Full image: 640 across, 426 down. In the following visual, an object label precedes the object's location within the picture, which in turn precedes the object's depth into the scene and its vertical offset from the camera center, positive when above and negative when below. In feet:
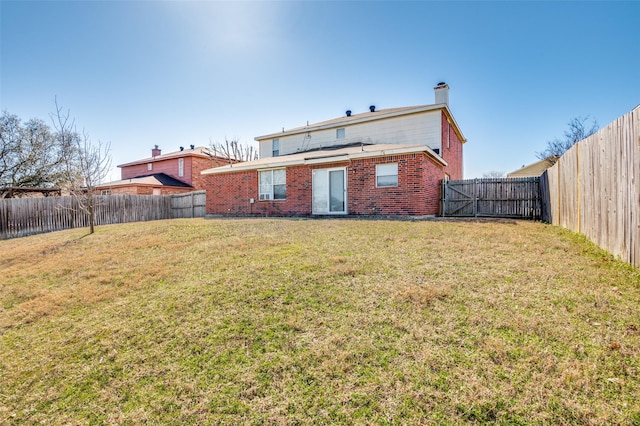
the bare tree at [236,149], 123.50 +24.95
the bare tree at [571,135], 69.26 +16.01
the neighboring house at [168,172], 83.25 +11.47
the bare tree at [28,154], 73.51 +14.68
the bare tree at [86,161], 38.83 +6.71
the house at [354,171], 38.19 +5.30
